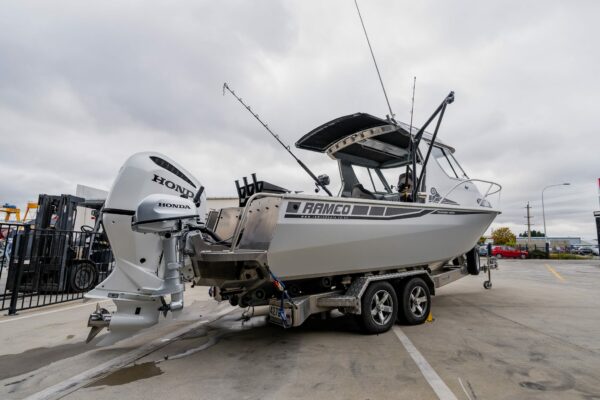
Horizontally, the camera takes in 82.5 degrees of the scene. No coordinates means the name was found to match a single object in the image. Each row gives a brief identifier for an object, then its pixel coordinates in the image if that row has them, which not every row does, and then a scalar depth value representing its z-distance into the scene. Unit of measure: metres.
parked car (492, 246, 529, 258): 31.49
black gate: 7.84
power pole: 48.03
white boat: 3.68
